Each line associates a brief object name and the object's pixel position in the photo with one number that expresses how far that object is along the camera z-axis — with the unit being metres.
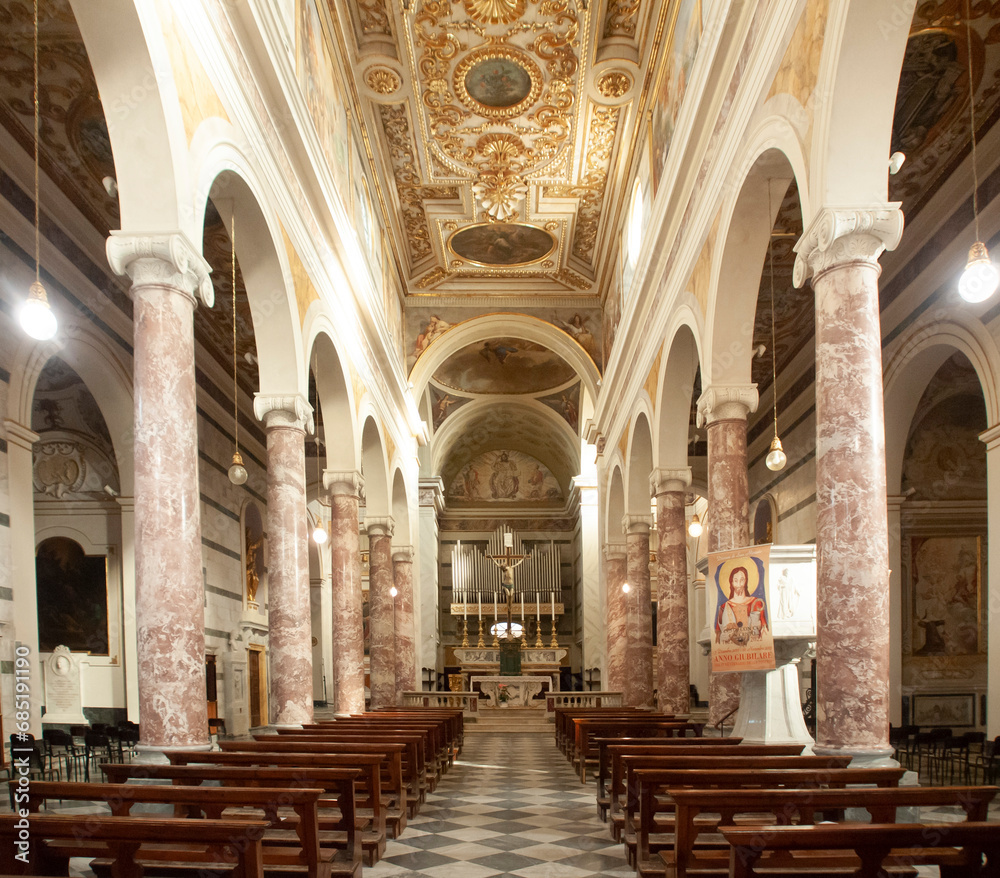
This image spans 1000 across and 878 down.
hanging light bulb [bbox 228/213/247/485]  12.77
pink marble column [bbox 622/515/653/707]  17.89
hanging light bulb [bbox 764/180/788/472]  11.52
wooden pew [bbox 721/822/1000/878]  3.55
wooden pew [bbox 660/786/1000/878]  4.37
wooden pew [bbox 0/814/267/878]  3.69
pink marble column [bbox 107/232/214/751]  6.46
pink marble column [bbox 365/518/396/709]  18.70
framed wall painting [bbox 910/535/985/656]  15.84
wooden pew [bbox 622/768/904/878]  5.29
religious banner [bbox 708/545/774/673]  7.40
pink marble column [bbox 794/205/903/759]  6.19
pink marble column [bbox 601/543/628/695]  20.30
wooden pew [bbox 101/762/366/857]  5.52
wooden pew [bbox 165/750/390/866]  6.52
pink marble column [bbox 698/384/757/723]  10.22
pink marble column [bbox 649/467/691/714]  13.67
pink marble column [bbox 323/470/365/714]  14.26
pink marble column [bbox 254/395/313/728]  10.22
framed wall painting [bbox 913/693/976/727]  15.62
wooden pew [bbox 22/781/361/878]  4.67
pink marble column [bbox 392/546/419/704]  21.42
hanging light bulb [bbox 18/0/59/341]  5.52
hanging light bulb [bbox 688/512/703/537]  15.24
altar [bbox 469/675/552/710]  23.16
